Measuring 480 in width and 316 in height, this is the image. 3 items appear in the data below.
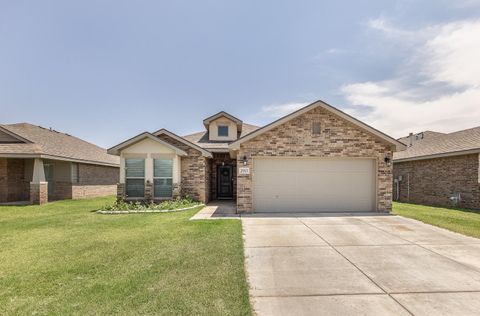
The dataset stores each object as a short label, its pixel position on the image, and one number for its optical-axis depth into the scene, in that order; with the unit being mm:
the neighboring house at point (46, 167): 14836
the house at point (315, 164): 11609
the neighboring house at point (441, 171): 14141
